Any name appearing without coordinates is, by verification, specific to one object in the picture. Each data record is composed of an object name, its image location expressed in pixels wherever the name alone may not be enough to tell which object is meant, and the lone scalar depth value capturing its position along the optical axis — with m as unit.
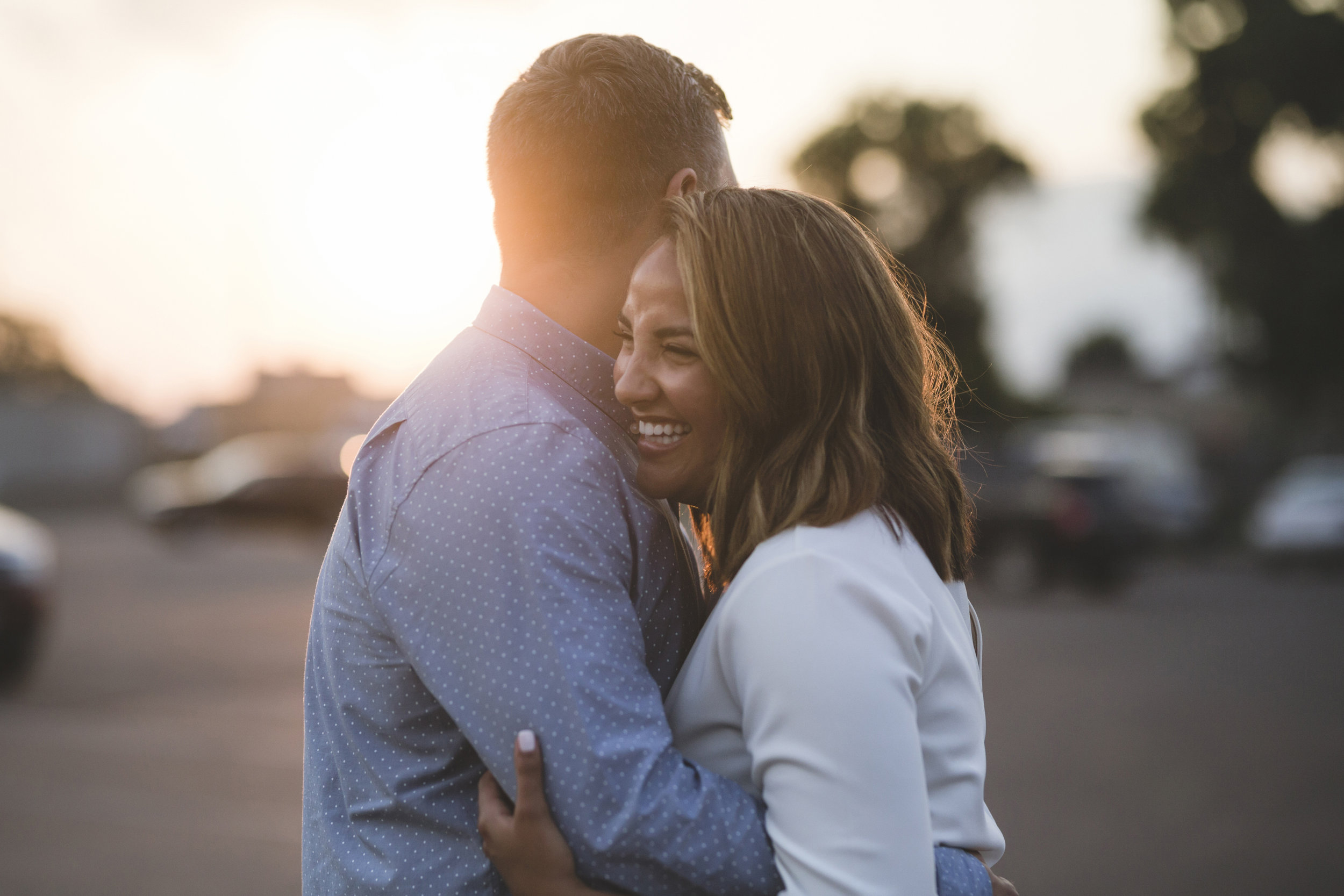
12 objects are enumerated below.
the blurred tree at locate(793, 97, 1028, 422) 43.28
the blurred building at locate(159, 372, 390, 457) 55.59
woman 1.39
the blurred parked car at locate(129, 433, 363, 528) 25.44
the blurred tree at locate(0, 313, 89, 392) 79.25
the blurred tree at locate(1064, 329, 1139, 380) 92.69
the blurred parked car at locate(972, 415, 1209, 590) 16.02
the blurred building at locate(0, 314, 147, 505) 45.97
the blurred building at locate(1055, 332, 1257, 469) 48.69
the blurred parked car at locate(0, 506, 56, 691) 8.92
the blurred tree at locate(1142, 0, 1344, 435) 27.48
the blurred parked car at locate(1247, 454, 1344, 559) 20.78
